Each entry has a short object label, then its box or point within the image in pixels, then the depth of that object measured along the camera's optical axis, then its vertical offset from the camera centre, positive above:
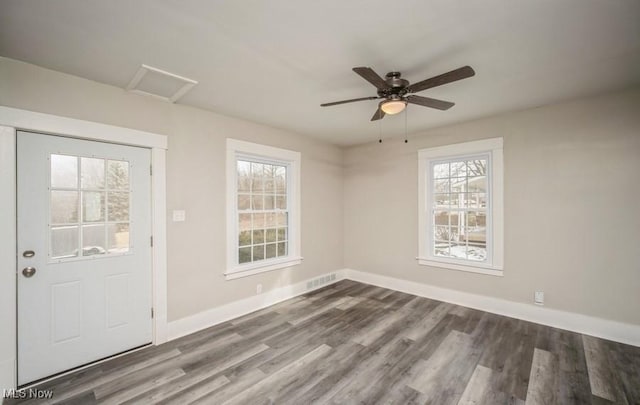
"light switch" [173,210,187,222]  3.06 -0.13
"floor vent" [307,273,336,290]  4.64 -1.42
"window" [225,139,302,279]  3.59 -0.08
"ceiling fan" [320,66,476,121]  1.95 +0.91
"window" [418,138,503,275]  3.64 -0.08
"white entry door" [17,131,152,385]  2.25 -0.44
